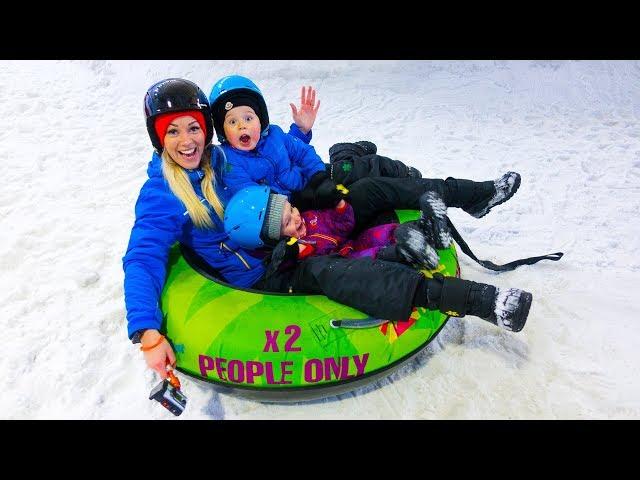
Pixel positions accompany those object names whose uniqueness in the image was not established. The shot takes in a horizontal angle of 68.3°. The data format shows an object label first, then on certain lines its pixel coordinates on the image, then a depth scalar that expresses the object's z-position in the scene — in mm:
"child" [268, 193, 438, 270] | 2377
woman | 2121
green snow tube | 2133
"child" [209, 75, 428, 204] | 2590
